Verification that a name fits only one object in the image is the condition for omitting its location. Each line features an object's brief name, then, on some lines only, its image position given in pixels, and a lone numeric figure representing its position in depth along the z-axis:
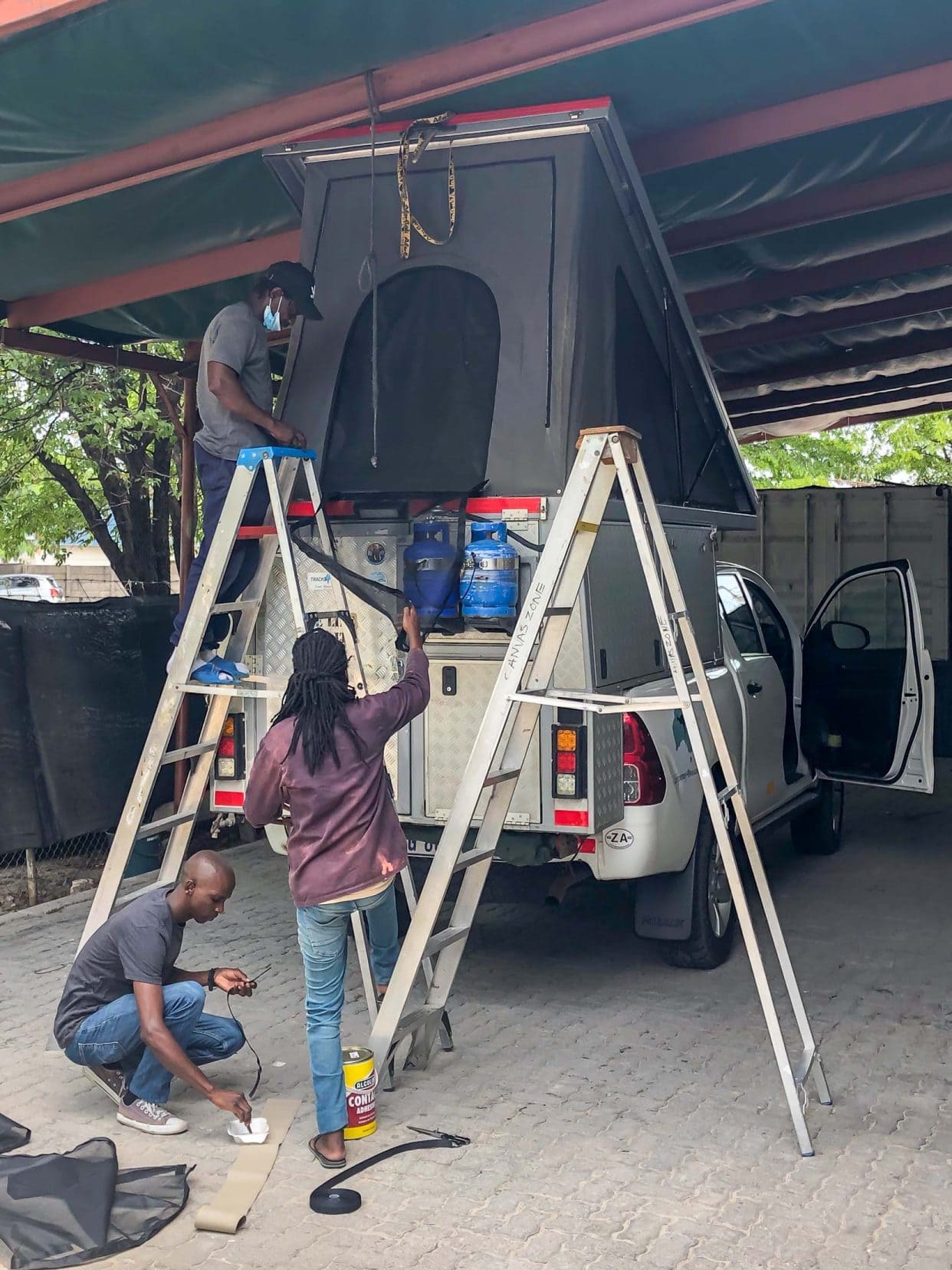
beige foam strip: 3.92
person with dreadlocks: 4.34
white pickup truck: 5.92
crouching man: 4.48
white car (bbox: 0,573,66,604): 29.75
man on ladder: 5.39
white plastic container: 4.52
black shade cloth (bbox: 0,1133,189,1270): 3.76
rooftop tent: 5.76
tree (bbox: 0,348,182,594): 11.97
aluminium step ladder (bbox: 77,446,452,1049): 5.06
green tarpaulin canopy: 4.75
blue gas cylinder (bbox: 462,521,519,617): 5.16
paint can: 4.49
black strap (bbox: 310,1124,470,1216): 4.03
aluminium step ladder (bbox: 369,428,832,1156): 4.50
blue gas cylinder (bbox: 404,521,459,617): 5.20
